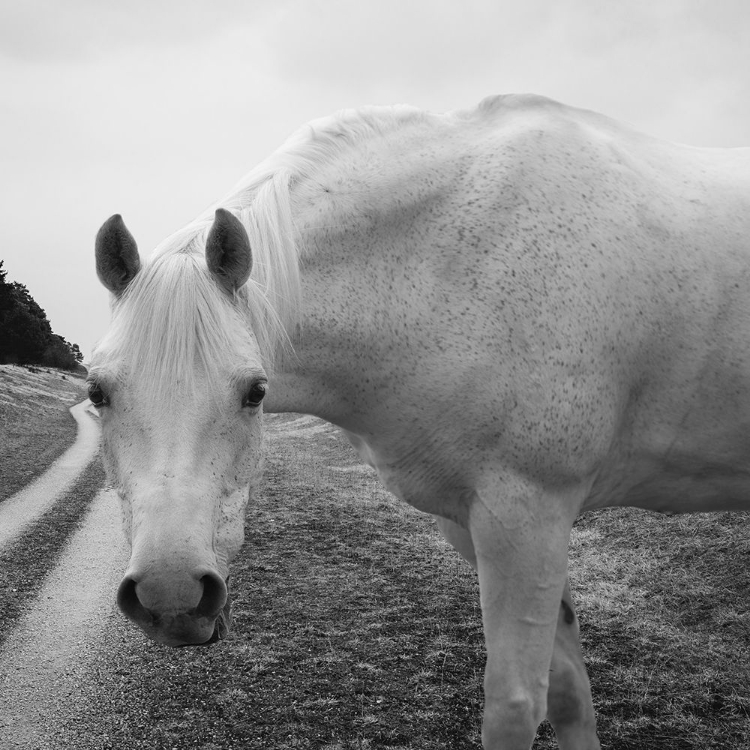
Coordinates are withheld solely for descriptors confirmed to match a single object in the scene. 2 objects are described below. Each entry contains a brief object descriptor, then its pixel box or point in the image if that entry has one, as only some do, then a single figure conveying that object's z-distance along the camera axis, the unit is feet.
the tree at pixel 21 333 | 193.88
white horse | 7.05
